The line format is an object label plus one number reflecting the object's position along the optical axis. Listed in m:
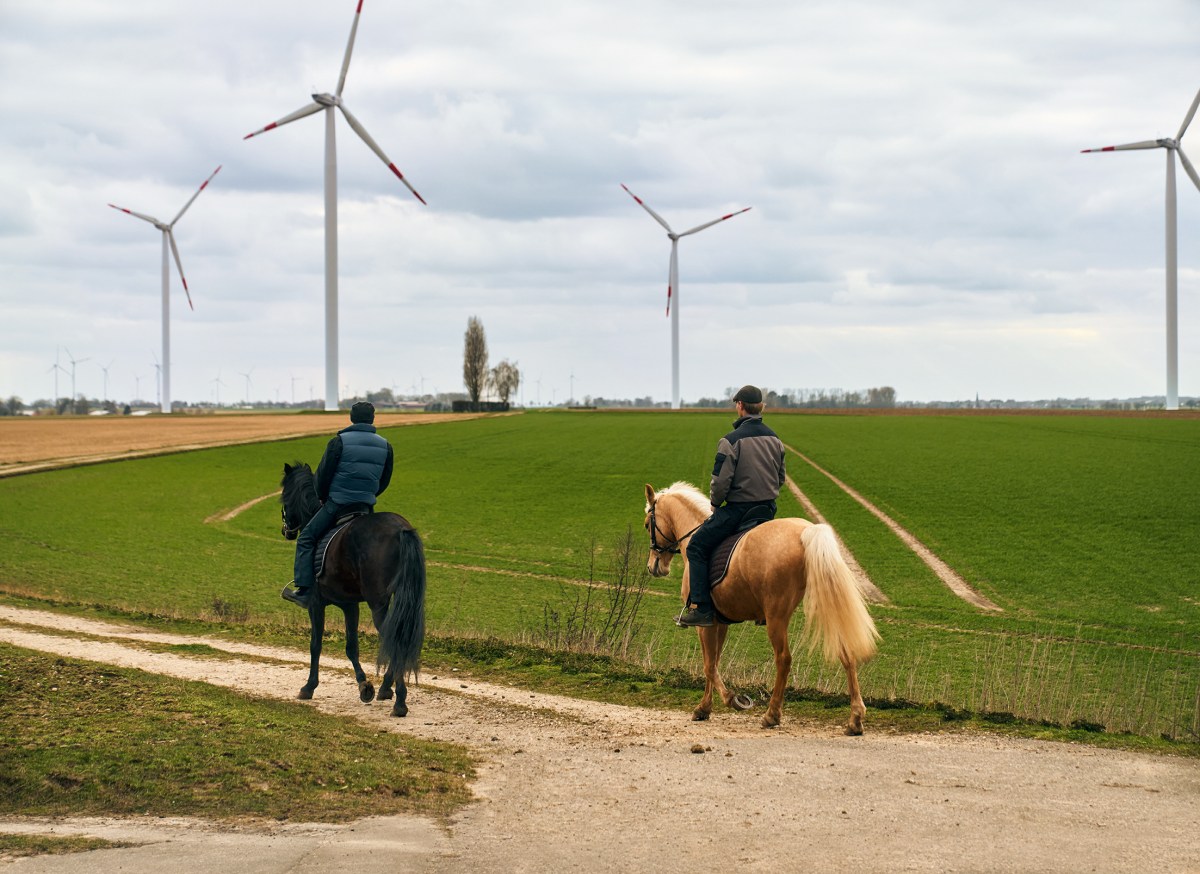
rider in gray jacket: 11.60
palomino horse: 10.87
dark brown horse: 12.04
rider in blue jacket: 12.59
